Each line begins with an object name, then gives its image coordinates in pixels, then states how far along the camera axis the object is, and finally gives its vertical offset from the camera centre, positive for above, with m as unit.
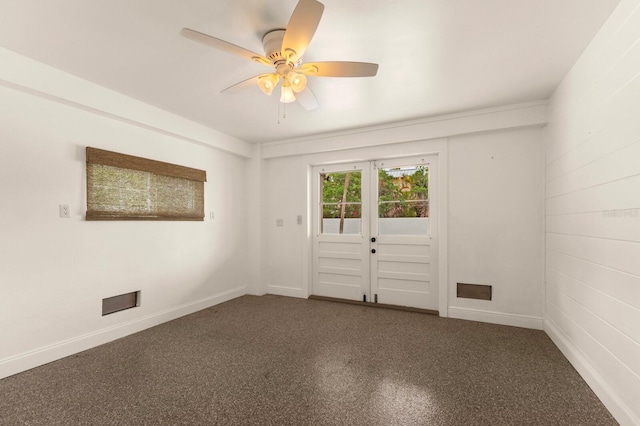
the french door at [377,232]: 4.04 -0.25
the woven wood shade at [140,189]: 2.95 +0.28
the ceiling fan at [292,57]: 1.62 +1.02
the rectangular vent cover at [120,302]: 3.07 -0.94
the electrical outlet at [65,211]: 2.71 +0.02
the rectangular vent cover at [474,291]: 3.61 -0.93
